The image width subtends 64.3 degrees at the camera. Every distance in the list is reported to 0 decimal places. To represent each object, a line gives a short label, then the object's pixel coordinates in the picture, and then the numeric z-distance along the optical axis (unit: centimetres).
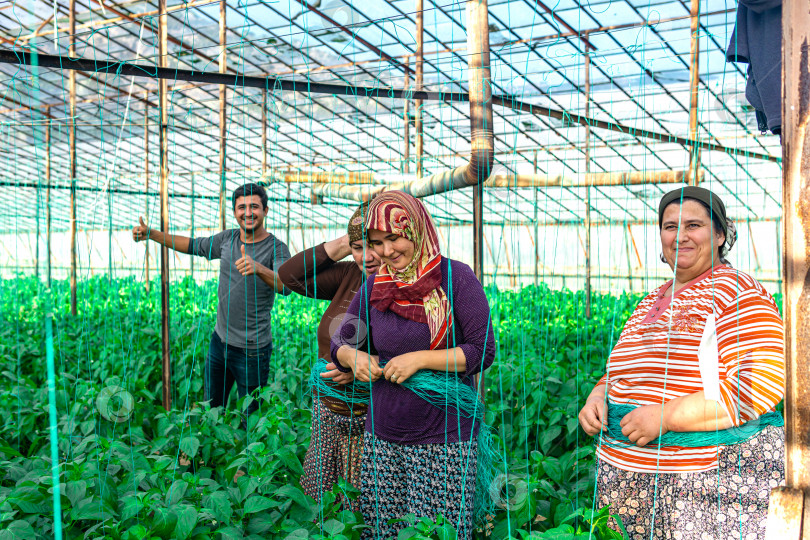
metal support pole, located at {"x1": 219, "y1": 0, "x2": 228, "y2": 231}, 696
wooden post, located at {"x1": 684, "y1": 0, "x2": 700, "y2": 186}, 289
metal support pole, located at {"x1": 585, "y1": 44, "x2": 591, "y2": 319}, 600
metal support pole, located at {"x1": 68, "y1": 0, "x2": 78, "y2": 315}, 679
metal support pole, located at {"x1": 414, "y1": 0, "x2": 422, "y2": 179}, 605
